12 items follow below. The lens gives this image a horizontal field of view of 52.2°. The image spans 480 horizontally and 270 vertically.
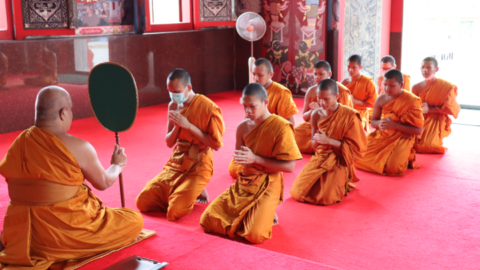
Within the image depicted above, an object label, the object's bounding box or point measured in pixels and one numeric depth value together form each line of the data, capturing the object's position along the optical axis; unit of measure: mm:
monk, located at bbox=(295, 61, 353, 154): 6965
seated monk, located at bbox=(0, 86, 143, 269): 3201
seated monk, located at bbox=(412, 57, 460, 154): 7273
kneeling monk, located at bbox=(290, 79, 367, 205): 5199
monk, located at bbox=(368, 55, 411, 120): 8352
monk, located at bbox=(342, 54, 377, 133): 7949
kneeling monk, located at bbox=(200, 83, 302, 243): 4211
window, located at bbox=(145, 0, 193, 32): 11414
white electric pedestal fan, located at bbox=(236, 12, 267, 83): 9695
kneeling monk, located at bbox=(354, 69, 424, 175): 6188
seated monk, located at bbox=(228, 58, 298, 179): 6348
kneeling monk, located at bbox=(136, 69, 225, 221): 4801
